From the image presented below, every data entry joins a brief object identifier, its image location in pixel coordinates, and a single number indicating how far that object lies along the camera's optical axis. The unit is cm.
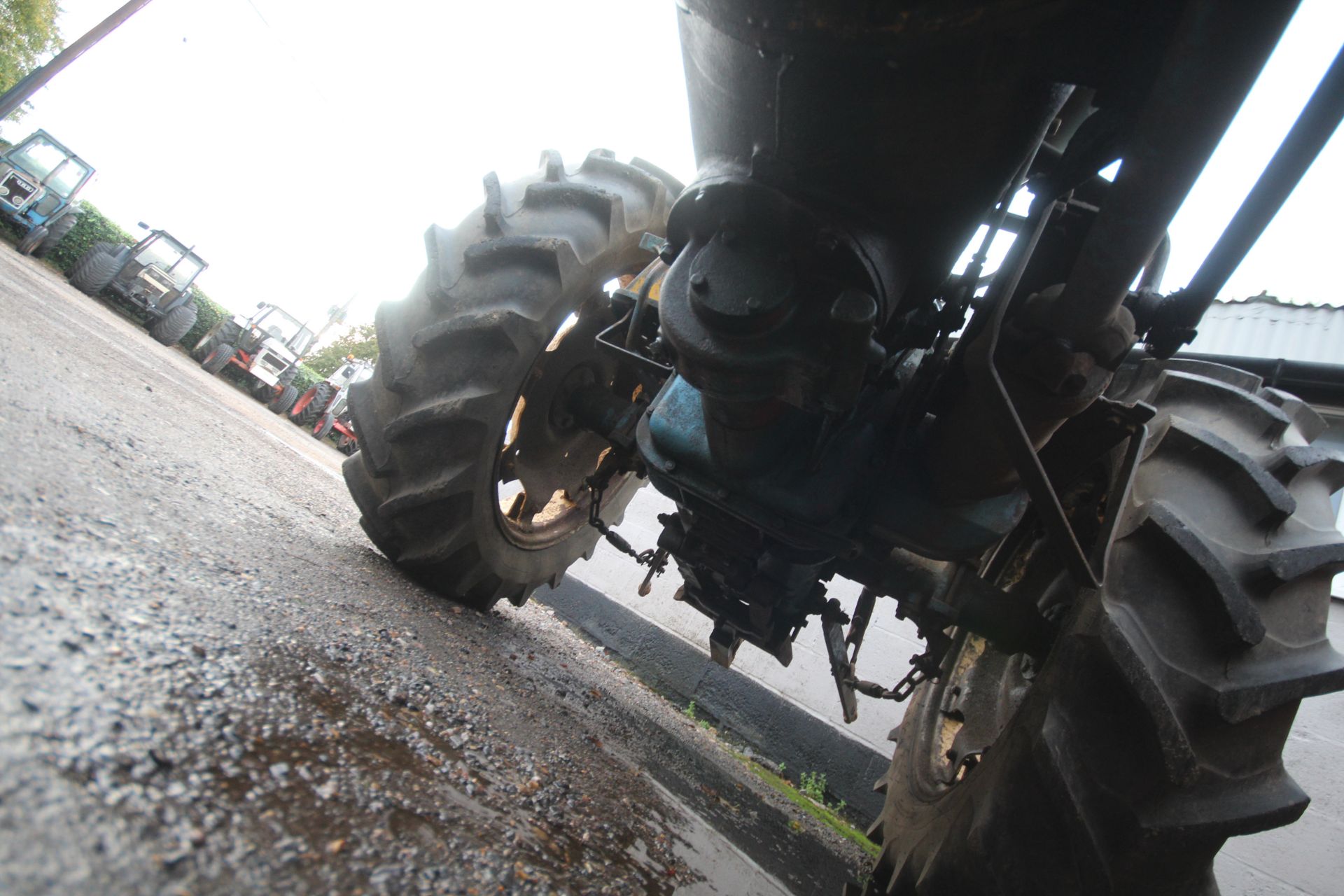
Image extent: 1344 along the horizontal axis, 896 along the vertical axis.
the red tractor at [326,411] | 1250
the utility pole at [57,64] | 966
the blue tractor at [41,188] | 1030
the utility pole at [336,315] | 3262
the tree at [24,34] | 1880
